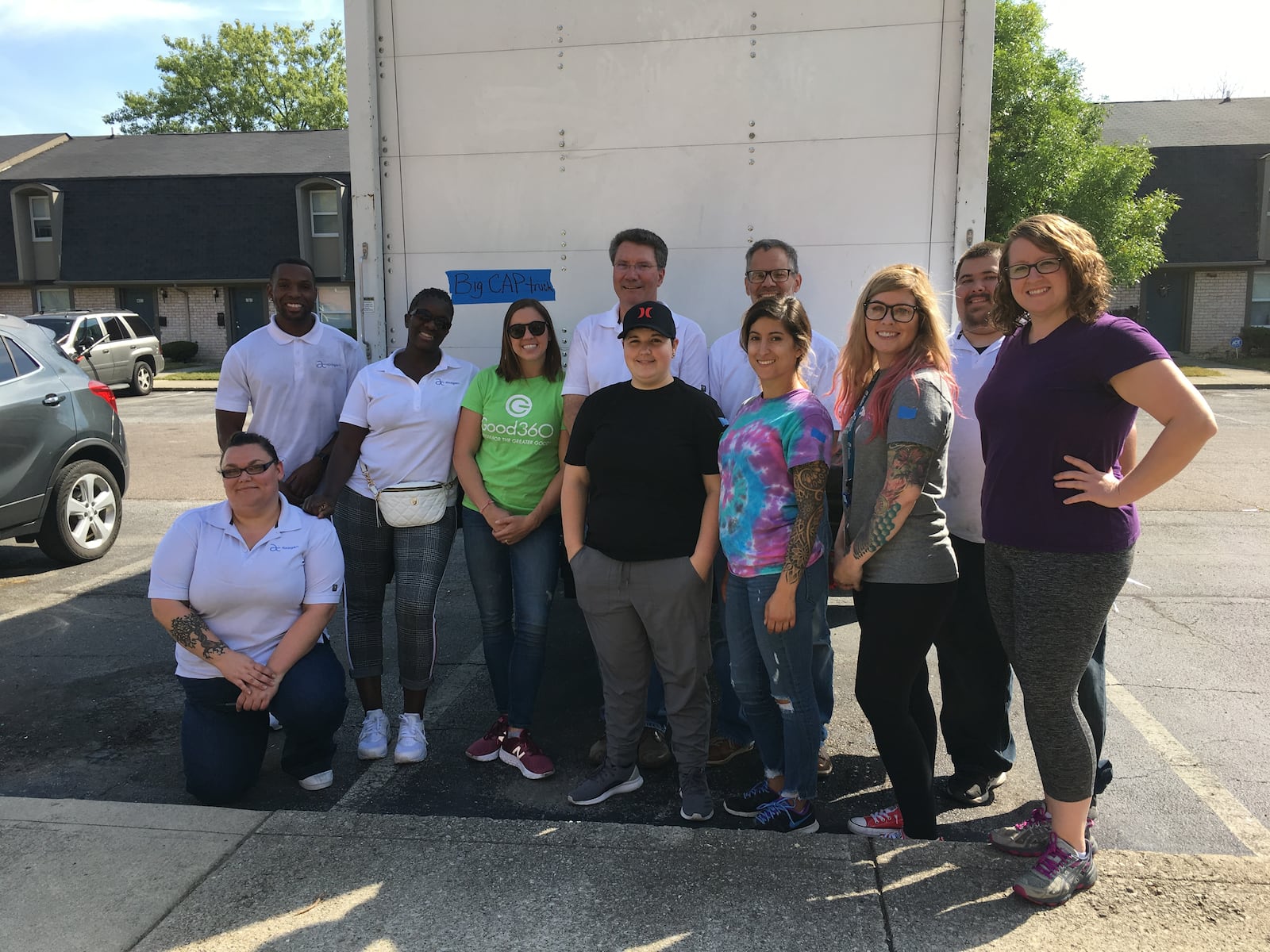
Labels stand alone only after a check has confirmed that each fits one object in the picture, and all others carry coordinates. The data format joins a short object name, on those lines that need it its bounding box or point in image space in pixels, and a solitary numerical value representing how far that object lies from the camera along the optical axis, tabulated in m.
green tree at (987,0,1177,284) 20.88
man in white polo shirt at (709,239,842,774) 3.58
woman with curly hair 2.34
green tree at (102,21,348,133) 44.97
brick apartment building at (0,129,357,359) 26.92
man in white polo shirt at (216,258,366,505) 3.82
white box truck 3.93
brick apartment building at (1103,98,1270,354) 26.11
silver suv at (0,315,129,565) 6.20
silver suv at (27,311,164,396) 18.27
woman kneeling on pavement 3.28
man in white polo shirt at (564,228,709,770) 3.55
